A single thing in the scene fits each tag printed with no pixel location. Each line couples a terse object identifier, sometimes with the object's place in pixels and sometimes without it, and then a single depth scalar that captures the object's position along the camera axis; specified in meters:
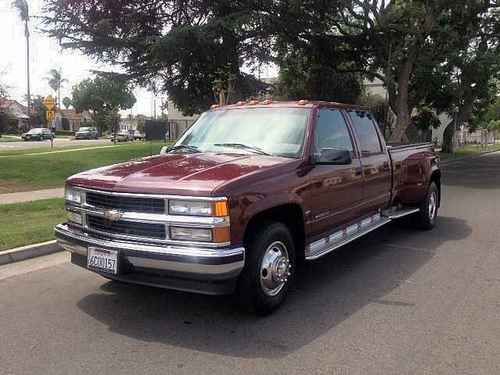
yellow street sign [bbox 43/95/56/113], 27.86
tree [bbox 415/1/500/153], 20.03
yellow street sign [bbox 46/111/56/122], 28.34
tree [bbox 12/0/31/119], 24.10
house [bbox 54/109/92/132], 91.38
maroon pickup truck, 4.30
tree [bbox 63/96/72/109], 116.78
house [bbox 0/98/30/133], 70.38
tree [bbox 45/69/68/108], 105.69
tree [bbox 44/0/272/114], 17.20
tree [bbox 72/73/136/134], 76.50
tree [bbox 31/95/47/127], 80.59
